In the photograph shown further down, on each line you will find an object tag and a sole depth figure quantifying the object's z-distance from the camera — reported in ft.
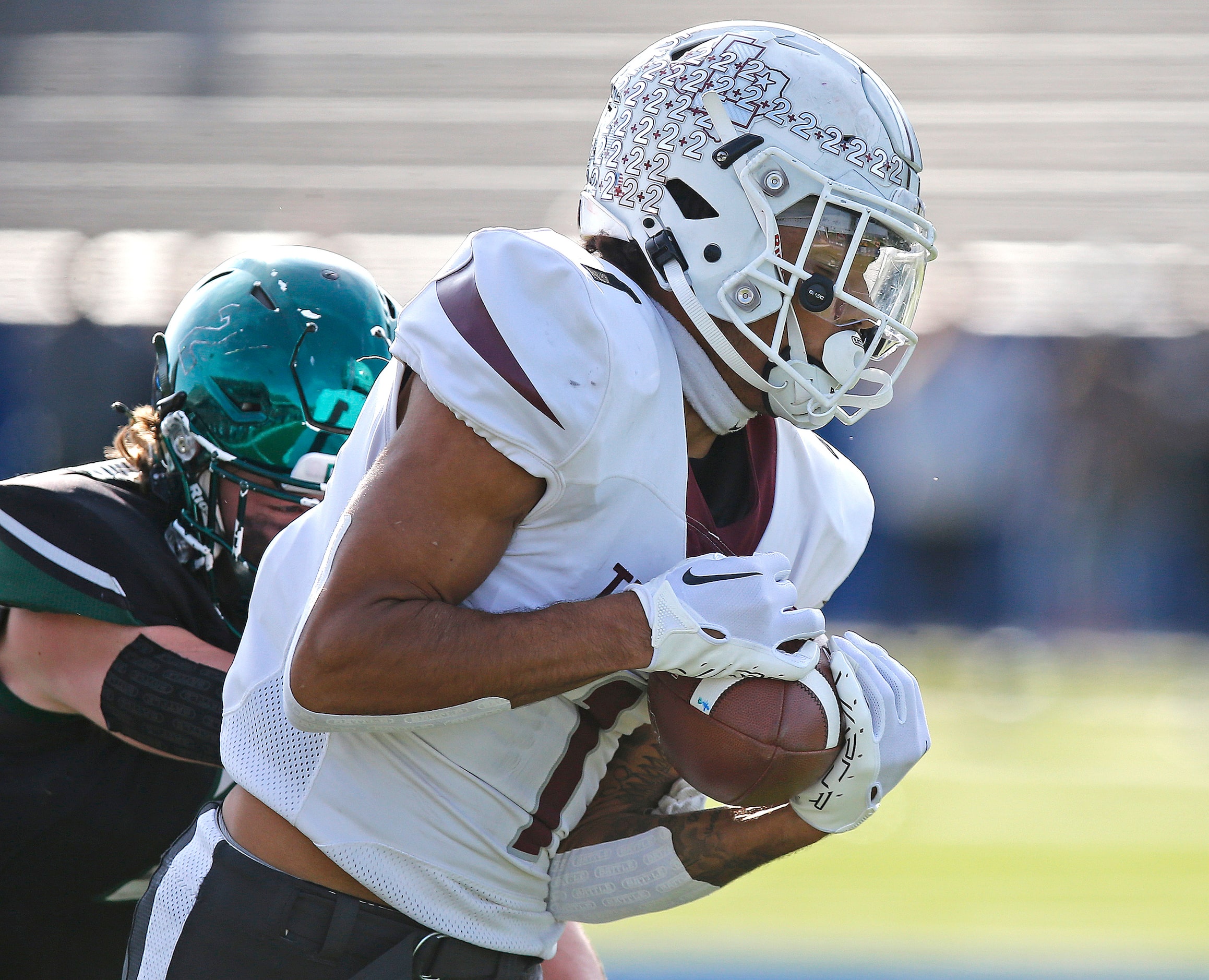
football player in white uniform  42.75
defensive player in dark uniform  44.19
